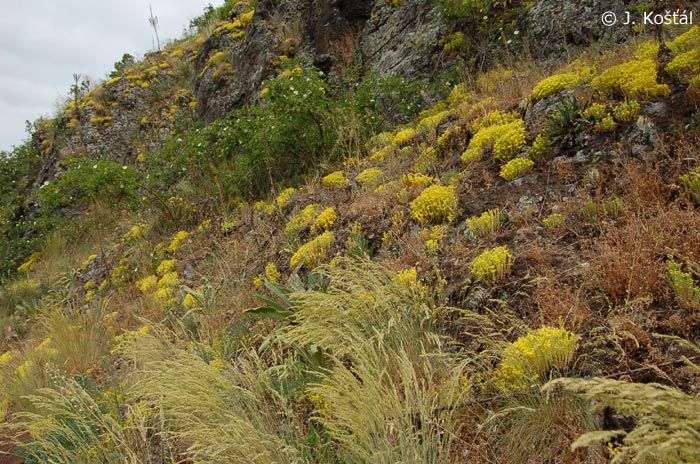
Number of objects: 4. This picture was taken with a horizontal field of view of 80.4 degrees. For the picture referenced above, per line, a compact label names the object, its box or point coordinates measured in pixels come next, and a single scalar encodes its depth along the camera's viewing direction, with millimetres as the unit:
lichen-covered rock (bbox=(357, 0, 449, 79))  7504
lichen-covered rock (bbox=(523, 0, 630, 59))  5672
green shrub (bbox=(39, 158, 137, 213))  9070
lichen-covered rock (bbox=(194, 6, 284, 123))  10672
